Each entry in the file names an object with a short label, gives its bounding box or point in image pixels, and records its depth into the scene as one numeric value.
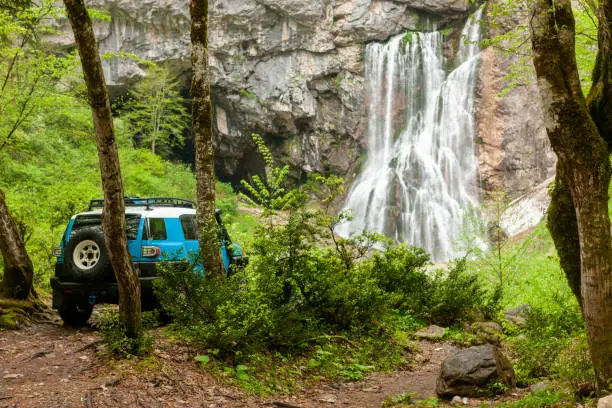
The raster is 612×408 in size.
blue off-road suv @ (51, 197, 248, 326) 7.59
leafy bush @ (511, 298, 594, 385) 5.63
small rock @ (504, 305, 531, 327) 13.01
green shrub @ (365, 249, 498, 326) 11.82
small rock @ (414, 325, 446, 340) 10.68
